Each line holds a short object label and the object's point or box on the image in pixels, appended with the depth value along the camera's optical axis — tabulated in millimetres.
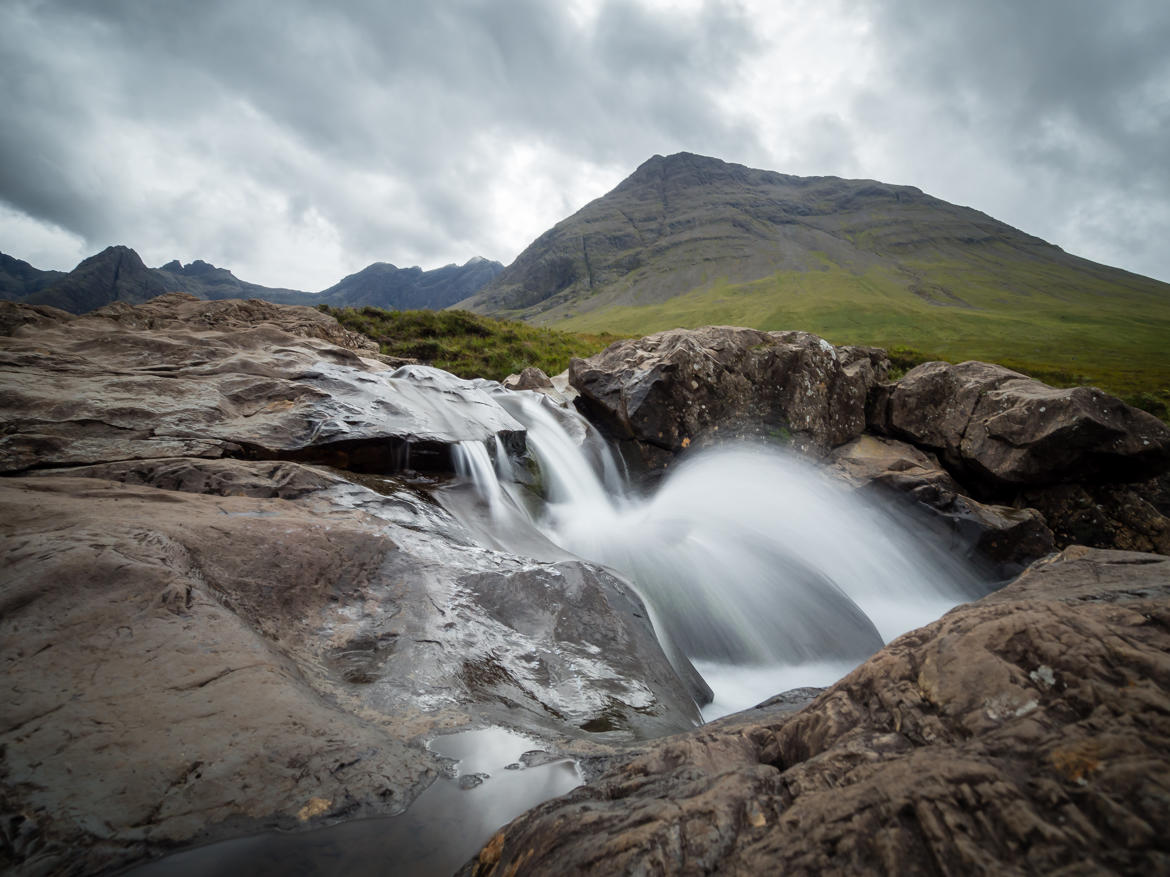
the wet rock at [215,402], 6359
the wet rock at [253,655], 2316
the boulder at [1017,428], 10523
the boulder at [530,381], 16734
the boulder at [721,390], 12820
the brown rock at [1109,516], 10742
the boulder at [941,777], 1438
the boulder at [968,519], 10883
